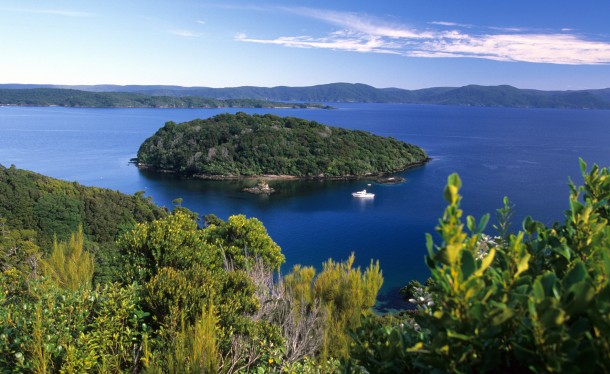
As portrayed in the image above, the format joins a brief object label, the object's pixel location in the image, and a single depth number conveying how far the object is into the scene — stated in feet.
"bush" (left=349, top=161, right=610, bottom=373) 6.30
